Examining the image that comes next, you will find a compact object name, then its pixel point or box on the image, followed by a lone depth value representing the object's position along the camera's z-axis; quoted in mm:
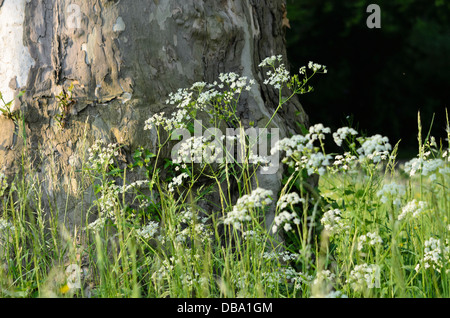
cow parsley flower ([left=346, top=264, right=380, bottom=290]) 2064
